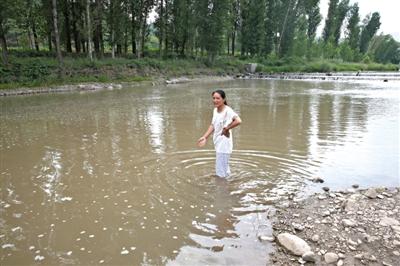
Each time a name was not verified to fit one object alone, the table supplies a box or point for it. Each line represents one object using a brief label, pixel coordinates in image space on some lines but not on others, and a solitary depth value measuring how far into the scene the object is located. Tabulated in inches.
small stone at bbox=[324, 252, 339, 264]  159.3
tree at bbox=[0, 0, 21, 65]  1016.2
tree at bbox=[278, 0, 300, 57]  2470.5
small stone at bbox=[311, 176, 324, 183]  269.4
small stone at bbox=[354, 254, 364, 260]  159.9
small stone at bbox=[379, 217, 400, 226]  185.0
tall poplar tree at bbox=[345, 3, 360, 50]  3065.9
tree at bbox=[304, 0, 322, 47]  2779.0
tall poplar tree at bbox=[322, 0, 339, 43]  2784.9
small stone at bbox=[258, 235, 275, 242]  181.6
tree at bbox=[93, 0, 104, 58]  1330.0
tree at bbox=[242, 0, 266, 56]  2289.6
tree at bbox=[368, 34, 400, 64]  3164.4
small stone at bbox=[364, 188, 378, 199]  225.1
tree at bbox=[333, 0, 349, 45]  2995.3
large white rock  167.3
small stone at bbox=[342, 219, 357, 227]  186.9
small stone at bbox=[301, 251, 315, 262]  161.5
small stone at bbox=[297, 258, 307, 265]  160.7
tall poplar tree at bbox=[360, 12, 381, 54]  3174.2
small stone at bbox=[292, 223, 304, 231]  189.0
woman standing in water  243.8
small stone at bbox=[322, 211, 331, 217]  203.6
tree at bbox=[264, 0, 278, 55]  2460.6
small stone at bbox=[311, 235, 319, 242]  176.6
